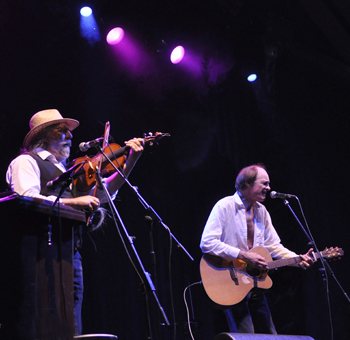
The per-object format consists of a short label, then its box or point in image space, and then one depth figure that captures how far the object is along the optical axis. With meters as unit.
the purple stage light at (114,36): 5.30
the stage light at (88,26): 5.02
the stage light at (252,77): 6.33
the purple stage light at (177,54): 5.88
